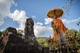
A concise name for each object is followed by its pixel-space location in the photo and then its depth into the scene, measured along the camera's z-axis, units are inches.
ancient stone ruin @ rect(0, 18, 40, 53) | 248.0
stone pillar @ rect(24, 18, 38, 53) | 346.6
